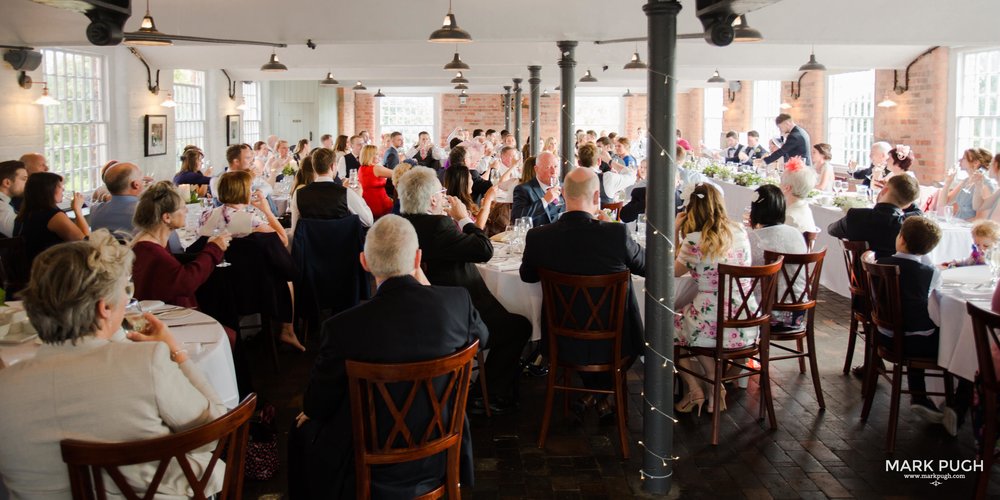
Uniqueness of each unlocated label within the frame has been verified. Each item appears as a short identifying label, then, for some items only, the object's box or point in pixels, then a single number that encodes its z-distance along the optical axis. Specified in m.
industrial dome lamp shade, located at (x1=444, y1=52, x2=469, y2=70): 8.70
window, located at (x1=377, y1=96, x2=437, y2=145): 27.44
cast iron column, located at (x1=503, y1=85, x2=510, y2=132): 22.34
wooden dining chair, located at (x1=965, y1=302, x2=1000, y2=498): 3.55
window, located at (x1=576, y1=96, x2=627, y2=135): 27.86
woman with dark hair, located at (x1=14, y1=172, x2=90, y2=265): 5.41
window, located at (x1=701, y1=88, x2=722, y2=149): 22.38
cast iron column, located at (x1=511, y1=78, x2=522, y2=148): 18.58
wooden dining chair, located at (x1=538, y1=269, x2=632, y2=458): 4.29
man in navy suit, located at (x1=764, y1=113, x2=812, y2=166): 12.35
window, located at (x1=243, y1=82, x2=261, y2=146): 19.86
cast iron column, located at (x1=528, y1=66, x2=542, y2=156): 12.35
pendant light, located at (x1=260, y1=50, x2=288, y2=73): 9.45
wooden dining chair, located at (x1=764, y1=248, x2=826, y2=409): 4.98
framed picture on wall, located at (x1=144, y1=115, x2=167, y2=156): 12.60
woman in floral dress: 4.69
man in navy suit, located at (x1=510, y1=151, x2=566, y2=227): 6.88
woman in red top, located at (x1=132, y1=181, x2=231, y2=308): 4.12
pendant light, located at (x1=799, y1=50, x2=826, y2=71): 10.65
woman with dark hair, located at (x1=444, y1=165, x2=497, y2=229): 6.44
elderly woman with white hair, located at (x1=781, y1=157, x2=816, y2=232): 6.67
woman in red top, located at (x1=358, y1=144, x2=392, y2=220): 8.92
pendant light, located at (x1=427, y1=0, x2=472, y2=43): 6.38
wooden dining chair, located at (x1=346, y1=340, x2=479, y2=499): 2.77
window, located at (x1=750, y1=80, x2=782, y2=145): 18.53
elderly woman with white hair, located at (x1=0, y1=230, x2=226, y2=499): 2.24
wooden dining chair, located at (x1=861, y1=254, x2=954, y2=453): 4.37
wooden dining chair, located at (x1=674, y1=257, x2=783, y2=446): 4.47
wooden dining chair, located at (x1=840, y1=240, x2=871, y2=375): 5.07
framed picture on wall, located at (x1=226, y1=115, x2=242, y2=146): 16.91
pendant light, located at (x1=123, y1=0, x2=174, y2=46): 6.41
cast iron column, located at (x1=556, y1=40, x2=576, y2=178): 8.84
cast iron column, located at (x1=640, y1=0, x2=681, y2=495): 3.66
